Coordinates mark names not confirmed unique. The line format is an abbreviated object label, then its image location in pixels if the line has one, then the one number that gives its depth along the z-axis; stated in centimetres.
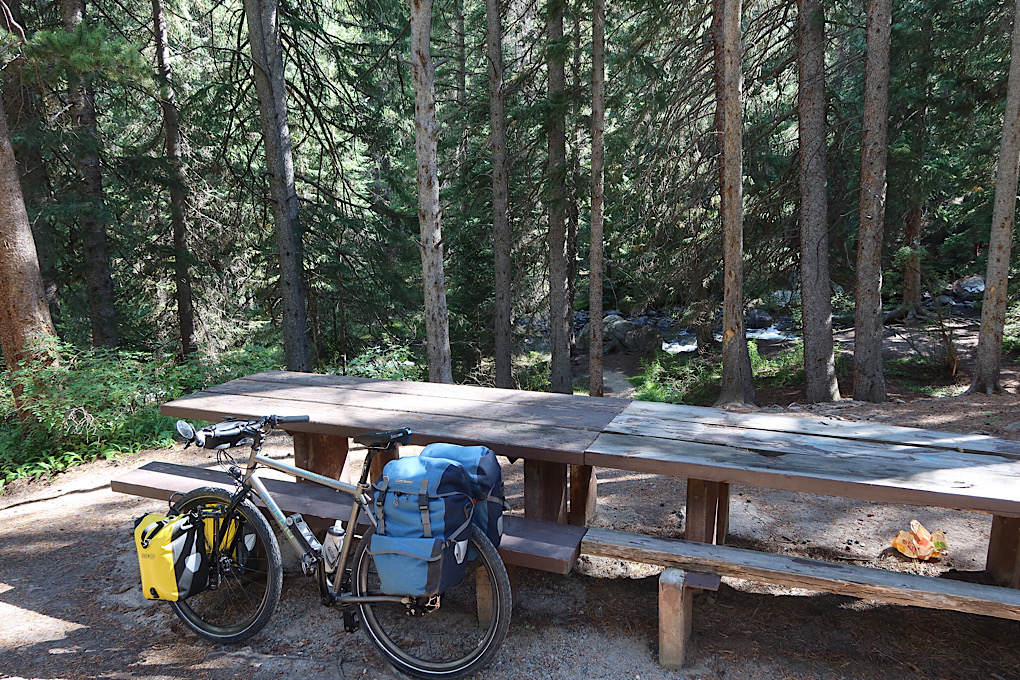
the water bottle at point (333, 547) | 300
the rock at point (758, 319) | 2186
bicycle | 280
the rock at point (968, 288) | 2019
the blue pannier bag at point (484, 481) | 267
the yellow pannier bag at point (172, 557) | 312
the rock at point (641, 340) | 1997
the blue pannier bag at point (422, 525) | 255
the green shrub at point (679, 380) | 1252
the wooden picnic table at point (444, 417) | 334
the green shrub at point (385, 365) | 927
